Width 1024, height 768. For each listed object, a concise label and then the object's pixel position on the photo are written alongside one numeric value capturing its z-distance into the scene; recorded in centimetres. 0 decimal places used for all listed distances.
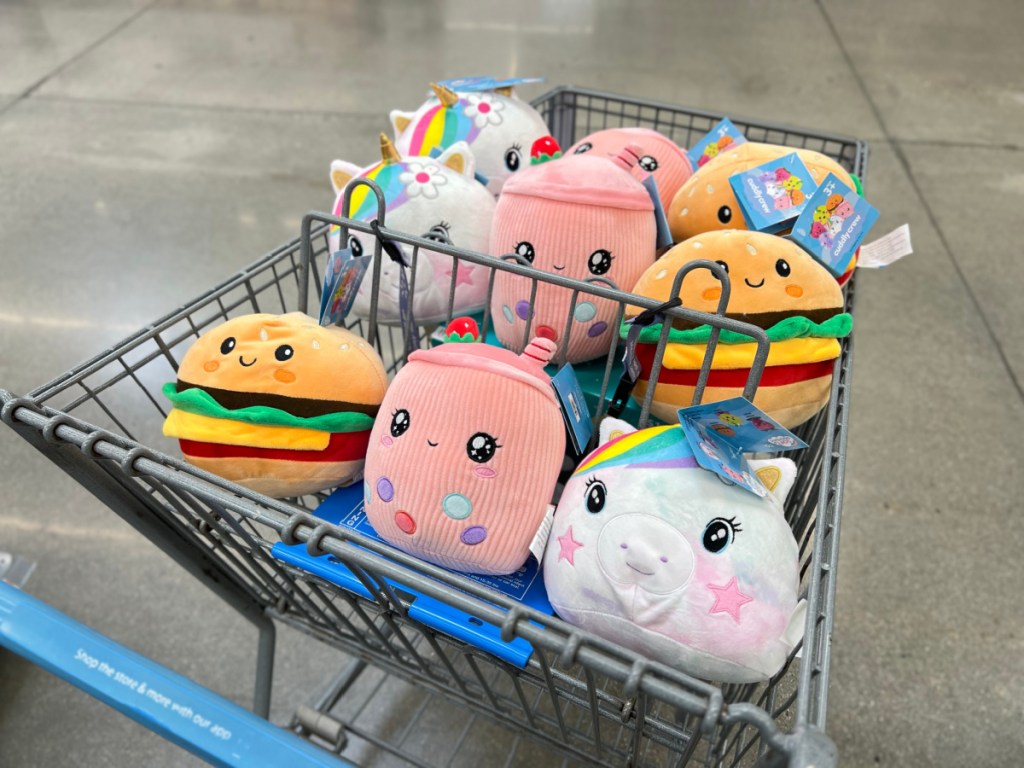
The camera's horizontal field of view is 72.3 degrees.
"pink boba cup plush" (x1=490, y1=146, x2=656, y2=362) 85
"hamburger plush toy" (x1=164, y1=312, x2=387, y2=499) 72
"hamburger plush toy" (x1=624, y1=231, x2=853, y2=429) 76
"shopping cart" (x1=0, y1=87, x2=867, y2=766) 47
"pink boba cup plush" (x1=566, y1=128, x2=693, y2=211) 108
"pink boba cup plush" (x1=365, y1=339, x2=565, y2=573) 67
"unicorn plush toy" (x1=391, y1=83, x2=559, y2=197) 114
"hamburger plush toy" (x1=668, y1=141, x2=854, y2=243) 94
